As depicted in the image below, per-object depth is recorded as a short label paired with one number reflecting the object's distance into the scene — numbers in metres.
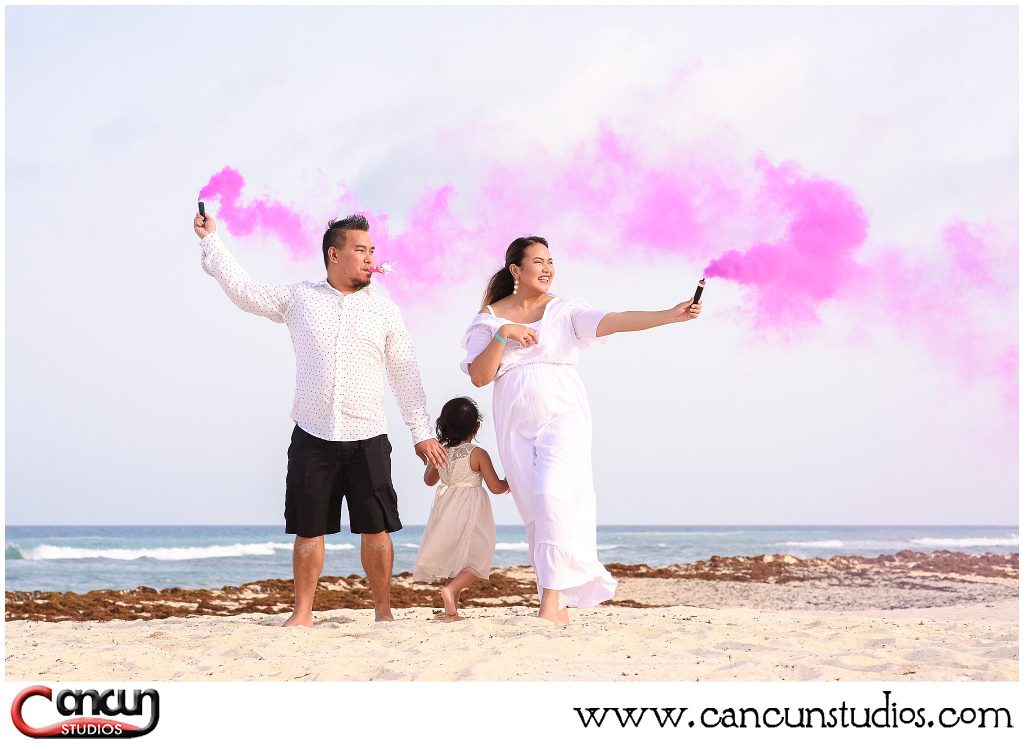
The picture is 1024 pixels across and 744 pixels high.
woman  5.85
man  5.98
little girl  6.39
